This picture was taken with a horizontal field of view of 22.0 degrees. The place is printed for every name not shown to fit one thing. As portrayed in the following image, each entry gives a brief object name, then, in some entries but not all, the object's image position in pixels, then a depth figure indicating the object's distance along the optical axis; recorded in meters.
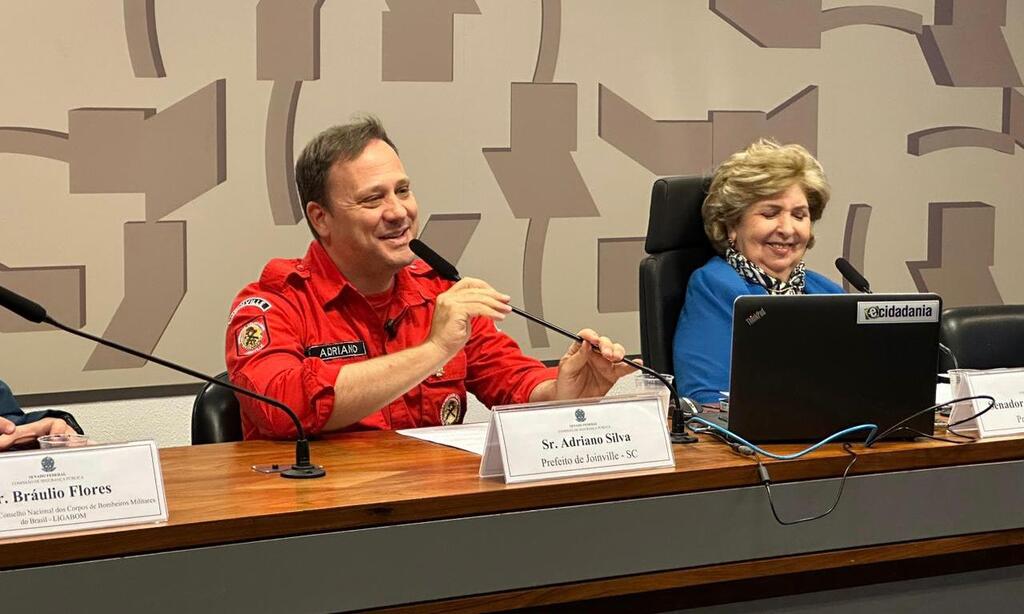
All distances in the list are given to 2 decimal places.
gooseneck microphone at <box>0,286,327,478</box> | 3.40
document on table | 3.81
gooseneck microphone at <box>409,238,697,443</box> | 3.83
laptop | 3.71
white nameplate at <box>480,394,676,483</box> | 3.53
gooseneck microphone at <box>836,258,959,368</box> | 4.21
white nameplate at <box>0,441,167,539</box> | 3.27
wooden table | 3.30
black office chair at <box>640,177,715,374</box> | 4.61
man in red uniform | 3.95
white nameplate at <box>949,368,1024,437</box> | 3.84
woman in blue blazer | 4.51
